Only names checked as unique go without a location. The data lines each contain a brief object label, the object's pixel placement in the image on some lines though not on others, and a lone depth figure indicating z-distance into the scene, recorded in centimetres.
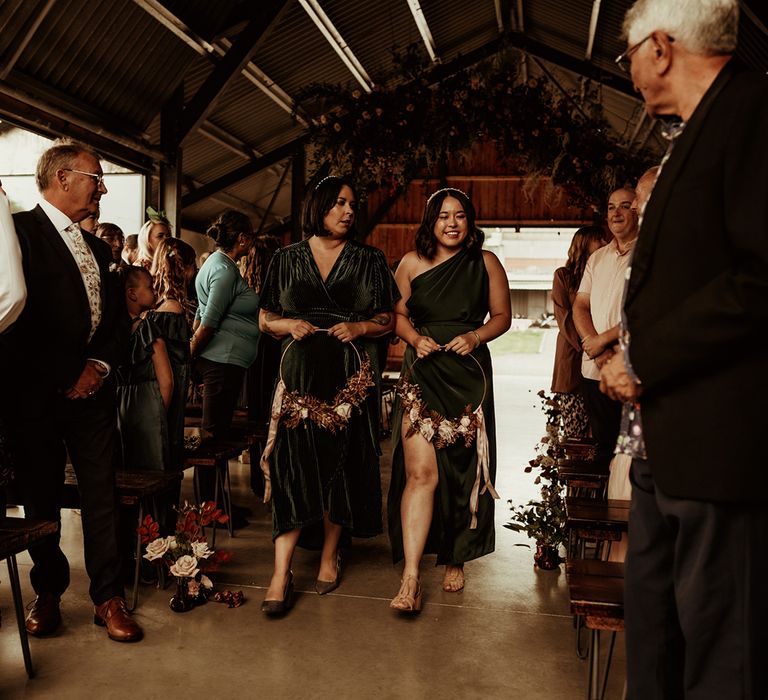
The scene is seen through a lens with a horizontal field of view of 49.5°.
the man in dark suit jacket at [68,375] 284
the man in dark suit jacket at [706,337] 145
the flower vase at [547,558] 415
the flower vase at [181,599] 336
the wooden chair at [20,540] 252
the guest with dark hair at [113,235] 488
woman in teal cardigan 472
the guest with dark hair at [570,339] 482
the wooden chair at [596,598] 218
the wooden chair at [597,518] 277
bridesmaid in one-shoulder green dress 361
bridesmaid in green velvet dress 353
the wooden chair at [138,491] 328
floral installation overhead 560
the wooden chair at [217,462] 425
